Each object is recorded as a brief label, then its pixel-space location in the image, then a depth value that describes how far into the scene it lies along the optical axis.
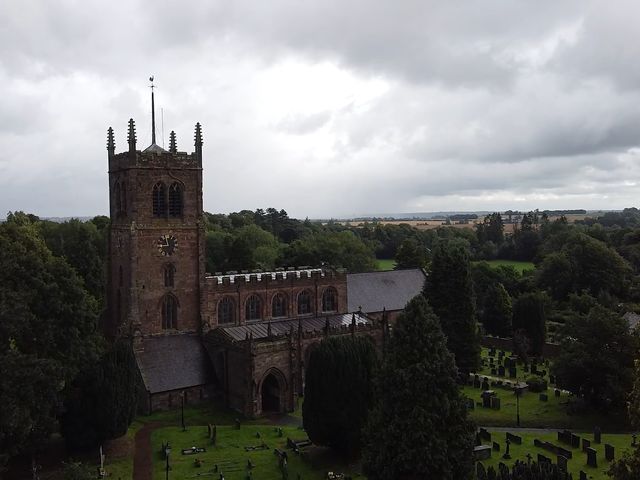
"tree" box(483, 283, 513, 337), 61.88
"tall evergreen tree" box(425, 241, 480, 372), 45.25
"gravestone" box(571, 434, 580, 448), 32.69
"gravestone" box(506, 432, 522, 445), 33.28
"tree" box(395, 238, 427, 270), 79.88
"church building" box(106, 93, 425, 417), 39.34
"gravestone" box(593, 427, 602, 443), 33.22
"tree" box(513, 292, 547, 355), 55.25
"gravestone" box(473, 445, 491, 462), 30.98
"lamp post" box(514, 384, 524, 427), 37.47
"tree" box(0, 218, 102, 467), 24.38
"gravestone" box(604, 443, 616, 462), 30.42
